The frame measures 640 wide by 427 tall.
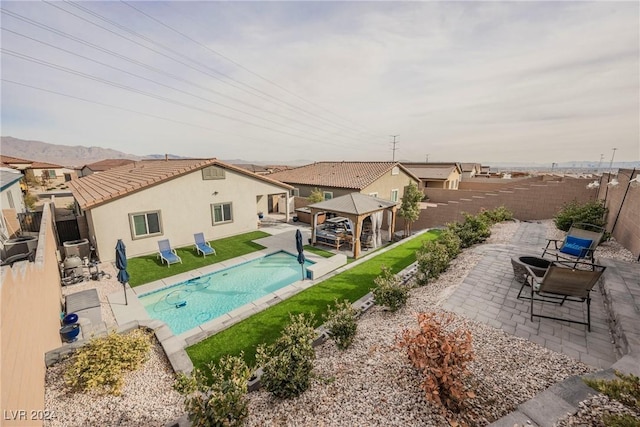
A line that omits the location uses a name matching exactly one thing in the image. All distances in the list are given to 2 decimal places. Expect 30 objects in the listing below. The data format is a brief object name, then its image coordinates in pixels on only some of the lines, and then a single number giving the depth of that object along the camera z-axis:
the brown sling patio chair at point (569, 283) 5.15
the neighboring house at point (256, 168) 49.74
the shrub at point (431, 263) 8.88
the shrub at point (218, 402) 3.54
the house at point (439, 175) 32.43
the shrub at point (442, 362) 3.56
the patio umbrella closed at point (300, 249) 10.93
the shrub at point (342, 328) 5.70
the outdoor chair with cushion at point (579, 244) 8.20
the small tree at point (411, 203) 17.11
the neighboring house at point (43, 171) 33.34
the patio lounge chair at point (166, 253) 12.59
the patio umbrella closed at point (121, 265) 8.86
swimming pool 8.97
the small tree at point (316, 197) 21.64
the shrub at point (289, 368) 4.38
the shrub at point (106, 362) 4.90
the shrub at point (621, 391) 2.43
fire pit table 6.73
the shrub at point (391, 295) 7.09
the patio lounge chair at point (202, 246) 13.74
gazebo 13.99
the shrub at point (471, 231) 11.92
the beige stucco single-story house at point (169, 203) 12.50
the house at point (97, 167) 40.43
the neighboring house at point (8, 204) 9.00
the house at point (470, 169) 47.97
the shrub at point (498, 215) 15.60
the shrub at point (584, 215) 11.27
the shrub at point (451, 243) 10.34
